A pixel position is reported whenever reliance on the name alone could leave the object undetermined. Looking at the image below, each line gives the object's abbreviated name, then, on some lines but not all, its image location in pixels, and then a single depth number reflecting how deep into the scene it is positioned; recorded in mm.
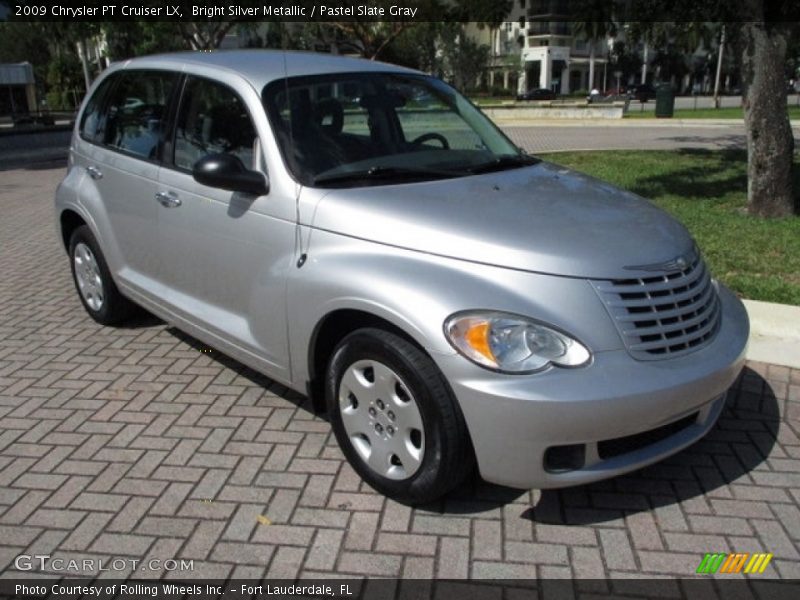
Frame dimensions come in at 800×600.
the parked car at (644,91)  56438
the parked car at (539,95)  62594
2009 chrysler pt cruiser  2684
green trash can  27500
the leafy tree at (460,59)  60094
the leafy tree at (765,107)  7641
